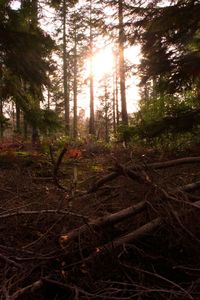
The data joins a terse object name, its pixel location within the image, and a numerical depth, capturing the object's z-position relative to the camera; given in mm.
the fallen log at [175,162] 3152
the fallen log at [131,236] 2133
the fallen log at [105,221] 2233
